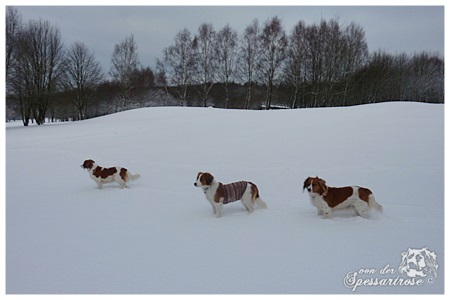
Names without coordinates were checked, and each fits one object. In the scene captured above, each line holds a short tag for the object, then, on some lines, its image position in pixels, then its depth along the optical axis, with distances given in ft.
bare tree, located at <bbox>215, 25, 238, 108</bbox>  107.14
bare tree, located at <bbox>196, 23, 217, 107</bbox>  105.19
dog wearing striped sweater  12.63
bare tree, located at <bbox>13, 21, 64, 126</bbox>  73.10
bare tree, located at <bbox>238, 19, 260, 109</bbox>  103.40
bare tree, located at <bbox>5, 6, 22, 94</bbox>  63.31
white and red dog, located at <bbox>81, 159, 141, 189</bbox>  17.88
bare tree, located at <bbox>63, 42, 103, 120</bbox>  104.12
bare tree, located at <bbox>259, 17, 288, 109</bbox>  100.73
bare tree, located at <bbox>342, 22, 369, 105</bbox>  97.71
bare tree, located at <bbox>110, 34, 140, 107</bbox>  111.86
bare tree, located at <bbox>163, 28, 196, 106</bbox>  106.63
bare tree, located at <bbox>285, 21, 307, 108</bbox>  101.81
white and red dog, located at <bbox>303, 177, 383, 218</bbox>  11.55
